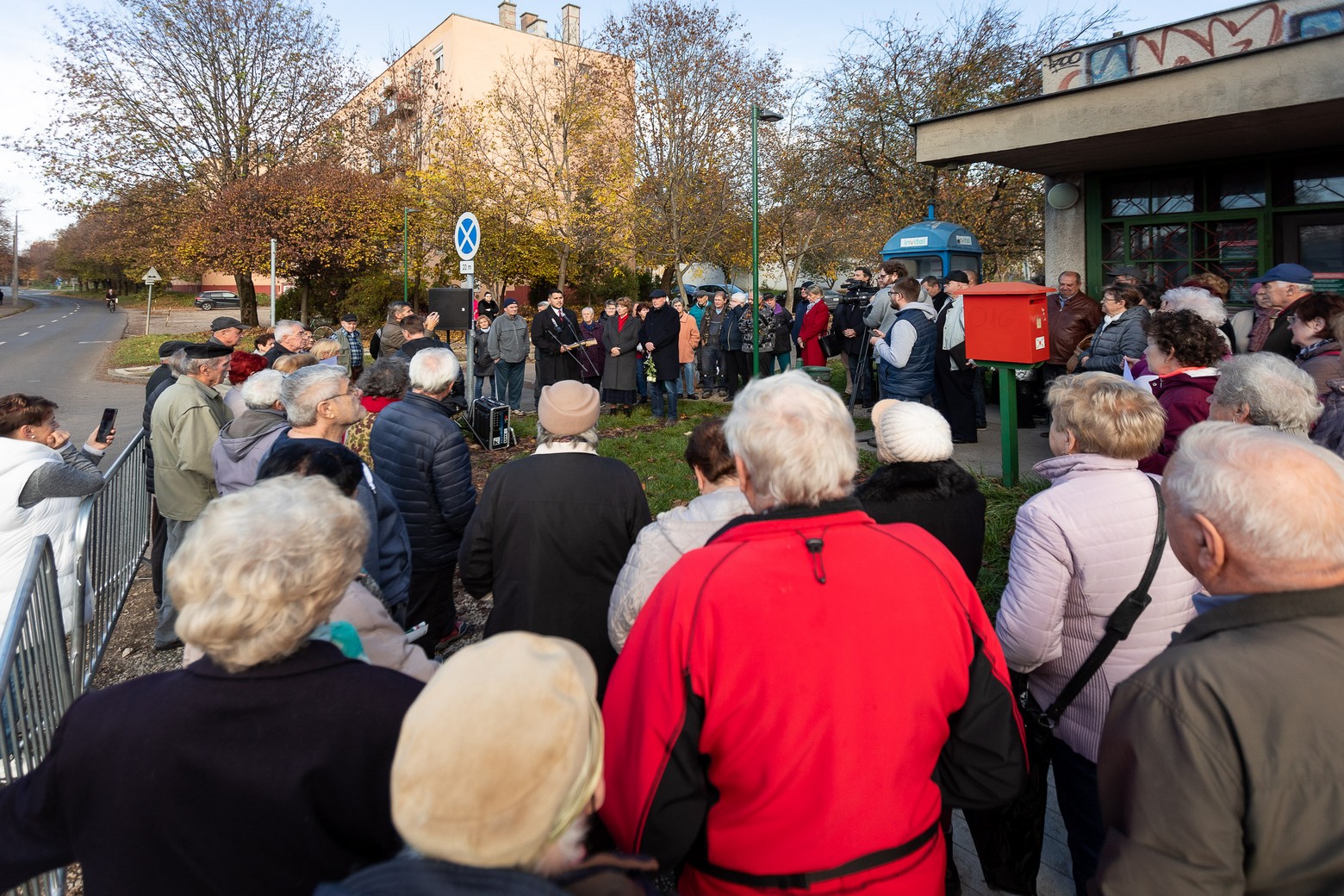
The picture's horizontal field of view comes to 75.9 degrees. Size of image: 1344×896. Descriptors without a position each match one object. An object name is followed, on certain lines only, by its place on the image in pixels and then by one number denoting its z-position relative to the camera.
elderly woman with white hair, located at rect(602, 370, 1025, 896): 1.72
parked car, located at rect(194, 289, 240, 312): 47.56
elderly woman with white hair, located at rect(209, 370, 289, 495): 4.27
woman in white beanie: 2.99
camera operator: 11.70
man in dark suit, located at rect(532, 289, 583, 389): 12.60
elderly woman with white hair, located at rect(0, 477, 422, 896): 1.51
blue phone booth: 14.13
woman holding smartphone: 3.73
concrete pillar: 11.48
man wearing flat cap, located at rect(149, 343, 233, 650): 4.96
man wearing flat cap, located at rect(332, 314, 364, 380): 11.09
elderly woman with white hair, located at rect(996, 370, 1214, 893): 2.43
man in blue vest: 8.14
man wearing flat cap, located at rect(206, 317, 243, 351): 6.33
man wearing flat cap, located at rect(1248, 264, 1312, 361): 5.66
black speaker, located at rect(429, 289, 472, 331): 12.38
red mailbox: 6.43
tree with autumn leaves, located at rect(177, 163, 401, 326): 28.00
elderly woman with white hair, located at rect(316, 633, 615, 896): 1.10
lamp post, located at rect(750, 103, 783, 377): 12.45
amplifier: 10.34
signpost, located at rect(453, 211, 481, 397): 10.36
